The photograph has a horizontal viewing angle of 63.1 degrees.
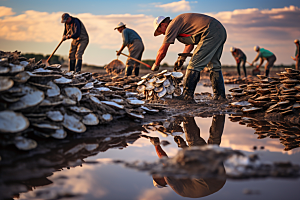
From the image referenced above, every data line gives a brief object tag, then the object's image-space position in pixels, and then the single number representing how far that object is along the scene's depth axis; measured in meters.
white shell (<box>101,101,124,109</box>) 2.96
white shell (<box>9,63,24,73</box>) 2.14
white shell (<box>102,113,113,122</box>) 2.75
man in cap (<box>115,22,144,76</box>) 8.54
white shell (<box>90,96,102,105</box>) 2.82
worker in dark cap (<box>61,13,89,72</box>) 8.68
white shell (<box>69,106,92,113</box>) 2.46
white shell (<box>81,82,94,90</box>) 2.95
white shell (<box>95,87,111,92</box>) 3.30
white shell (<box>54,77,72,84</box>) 2.54
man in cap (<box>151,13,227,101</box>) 4.45
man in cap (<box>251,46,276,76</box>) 13.16
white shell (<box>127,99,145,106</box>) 3.33
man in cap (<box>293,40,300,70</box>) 12.91
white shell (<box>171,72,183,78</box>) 5.15
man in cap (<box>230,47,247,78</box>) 13.66
